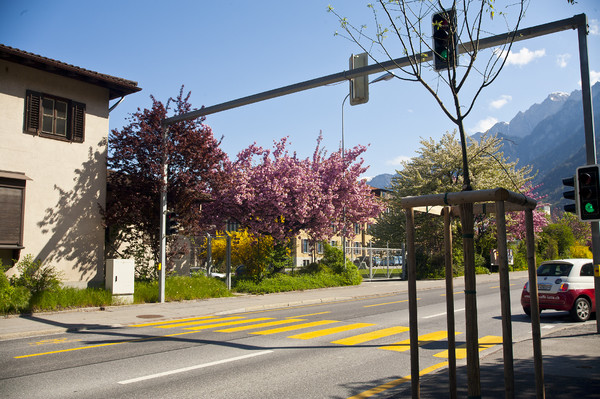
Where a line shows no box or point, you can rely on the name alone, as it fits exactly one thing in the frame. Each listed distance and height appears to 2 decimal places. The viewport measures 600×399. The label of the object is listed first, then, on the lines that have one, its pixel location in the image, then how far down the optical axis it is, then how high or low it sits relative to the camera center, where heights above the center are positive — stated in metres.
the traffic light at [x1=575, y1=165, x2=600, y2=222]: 9.16 +1.09
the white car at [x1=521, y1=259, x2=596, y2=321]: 13.30 -0.96
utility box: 17.17 -0.68
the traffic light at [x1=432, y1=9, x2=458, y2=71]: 5.56 +2.78
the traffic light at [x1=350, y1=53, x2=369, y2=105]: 11.45 +3.96
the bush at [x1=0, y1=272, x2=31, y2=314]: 14.43 -1.10
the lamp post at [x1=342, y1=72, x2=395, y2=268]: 28.19 +1.90
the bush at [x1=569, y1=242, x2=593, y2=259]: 46.38 +0.15
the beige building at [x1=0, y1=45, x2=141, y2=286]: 16.42 +3.51
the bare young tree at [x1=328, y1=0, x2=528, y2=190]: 5.35 +2.52
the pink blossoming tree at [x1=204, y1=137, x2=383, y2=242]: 25.86 +3.23
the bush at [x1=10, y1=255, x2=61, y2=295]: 15.59 -0.56
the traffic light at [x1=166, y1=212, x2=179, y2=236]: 17.91 +1.27
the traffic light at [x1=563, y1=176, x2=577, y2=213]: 9.87 +1.23
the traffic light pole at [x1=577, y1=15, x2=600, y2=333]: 10.46 +2.78
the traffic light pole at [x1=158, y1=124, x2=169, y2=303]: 17.62 +1.15
